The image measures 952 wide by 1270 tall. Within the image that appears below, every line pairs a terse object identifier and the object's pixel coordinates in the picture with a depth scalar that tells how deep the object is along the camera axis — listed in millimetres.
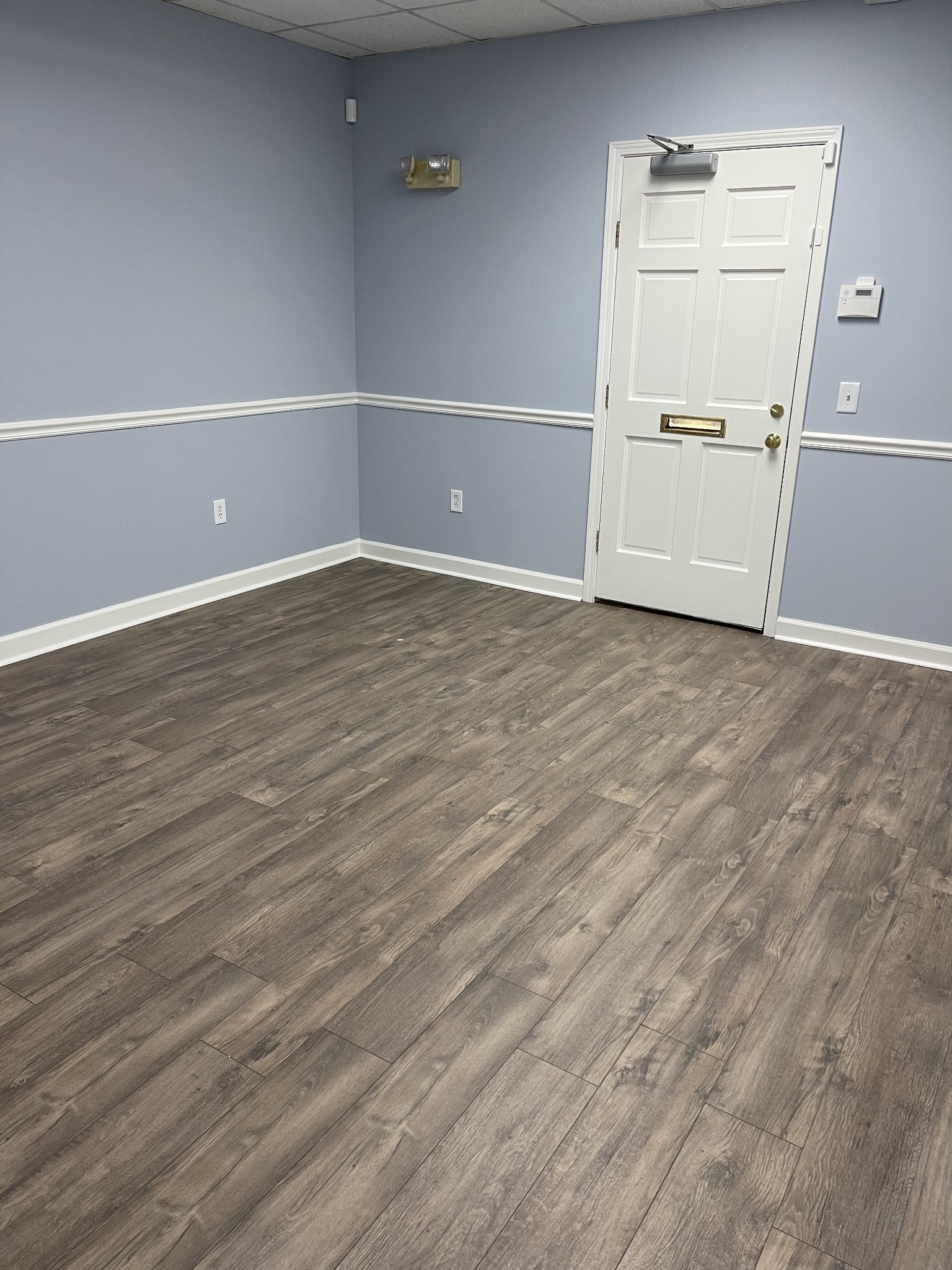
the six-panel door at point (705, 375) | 3994
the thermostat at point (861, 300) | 3807
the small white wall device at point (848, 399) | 3951
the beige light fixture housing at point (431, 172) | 4641
